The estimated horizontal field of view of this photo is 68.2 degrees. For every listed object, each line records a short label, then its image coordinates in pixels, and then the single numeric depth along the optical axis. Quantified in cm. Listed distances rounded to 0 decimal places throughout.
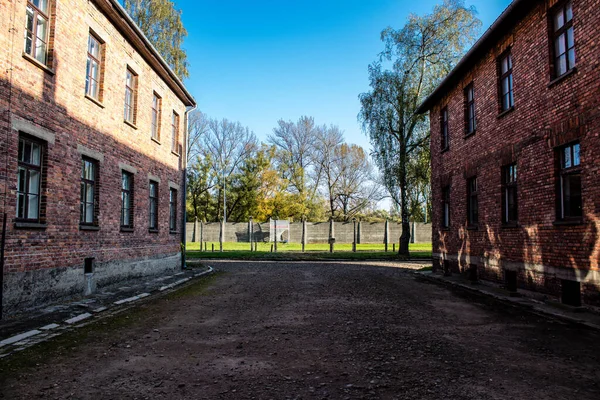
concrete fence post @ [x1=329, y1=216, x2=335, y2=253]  4274
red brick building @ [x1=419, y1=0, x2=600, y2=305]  828
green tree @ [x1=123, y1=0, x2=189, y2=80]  2403
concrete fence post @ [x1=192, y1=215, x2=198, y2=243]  4362
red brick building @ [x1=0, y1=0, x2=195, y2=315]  793
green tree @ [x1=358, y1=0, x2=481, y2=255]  2483
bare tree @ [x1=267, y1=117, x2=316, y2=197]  5122
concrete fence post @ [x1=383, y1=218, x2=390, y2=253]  4303
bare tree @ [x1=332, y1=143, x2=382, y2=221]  5225
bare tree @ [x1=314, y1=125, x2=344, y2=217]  5156
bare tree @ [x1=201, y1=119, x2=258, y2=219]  5216
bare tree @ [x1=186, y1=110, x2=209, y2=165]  4915
